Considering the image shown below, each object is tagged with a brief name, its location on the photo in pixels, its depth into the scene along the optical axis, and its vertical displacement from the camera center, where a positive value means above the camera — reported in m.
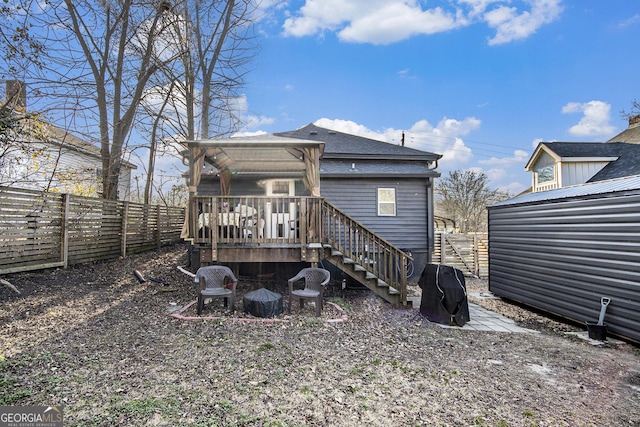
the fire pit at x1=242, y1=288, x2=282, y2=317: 5.48 -1.43
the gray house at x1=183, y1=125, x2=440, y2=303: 6.49 +0.69
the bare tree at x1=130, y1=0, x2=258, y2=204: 12.59 +6.09
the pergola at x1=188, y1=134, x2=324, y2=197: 6.47 +1.61
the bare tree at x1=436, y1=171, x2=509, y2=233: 20.61 +1.79
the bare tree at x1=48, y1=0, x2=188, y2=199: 9.44 +5.26
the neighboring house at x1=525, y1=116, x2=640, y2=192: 12.51 +2.60
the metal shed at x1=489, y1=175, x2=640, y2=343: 5.01 -0.52
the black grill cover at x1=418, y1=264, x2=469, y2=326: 5.89 -1.38
